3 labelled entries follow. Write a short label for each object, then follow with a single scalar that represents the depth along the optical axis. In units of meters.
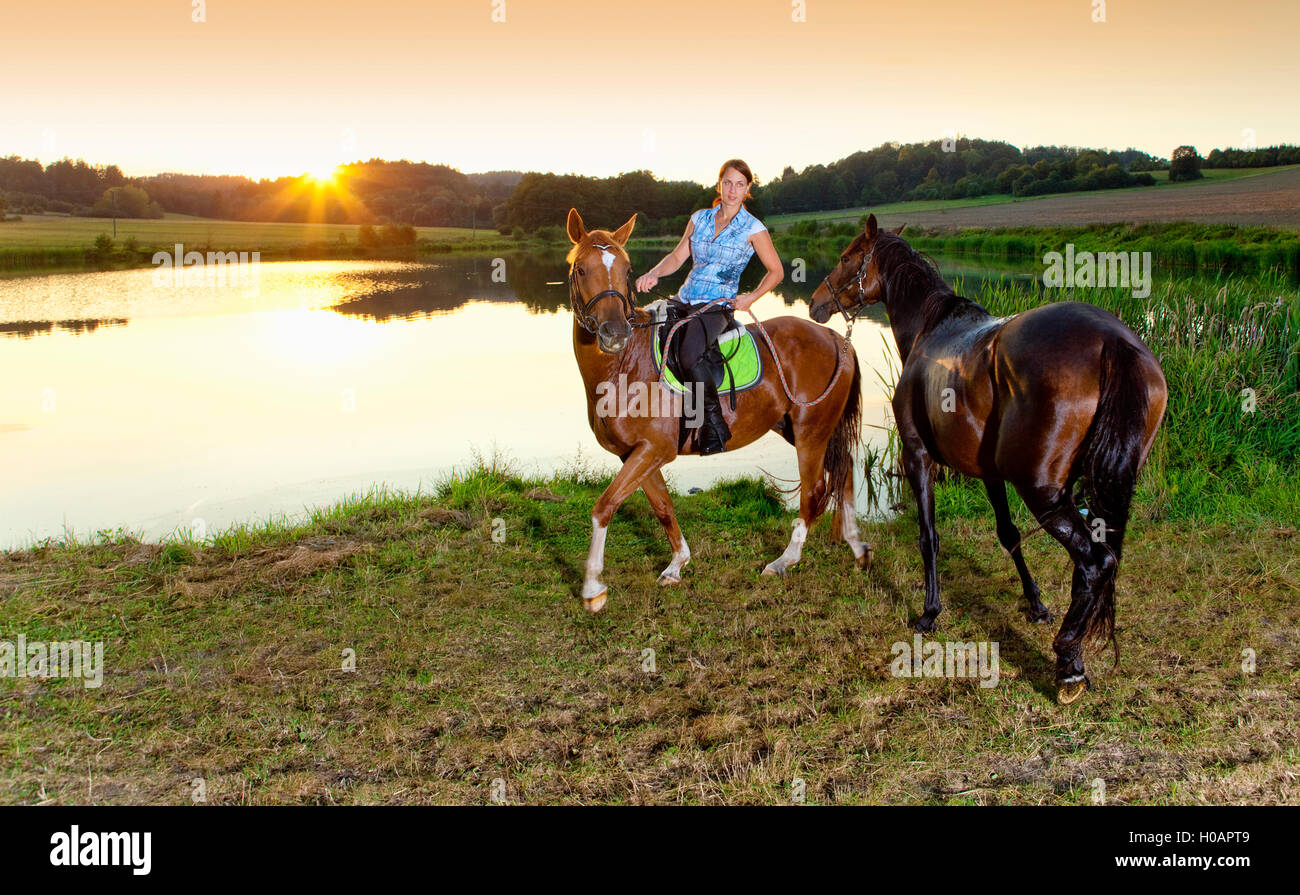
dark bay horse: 3.92
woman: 5.56
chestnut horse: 5.07
